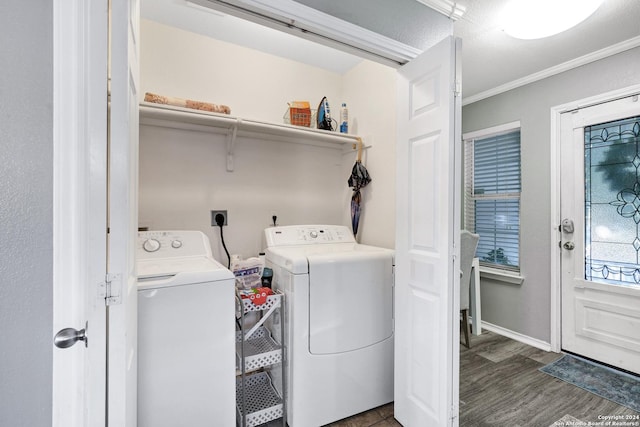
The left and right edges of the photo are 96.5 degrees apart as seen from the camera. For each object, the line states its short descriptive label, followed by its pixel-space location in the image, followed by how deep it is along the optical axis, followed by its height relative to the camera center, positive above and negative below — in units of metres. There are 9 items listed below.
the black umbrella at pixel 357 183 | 2.26 +0.25
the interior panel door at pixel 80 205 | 0.70 +0.02
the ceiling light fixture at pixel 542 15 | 1.46 +1.07
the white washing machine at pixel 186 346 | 1.21 -0.59
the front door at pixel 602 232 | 2.08 -0.14
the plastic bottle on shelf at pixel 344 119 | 2.37 +0.79
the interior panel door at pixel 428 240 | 1.34 -0.13
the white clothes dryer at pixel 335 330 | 1.56 -0.68
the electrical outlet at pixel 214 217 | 2.08 -0.03
